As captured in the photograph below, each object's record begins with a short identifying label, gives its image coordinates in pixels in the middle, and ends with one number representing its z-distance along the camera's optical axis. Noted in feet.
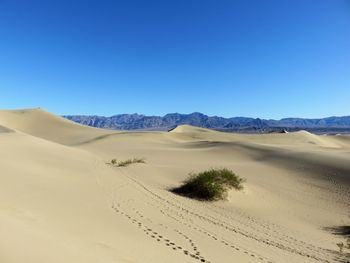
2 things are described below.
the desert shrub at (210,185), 46.14
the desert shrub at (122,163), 68.50
